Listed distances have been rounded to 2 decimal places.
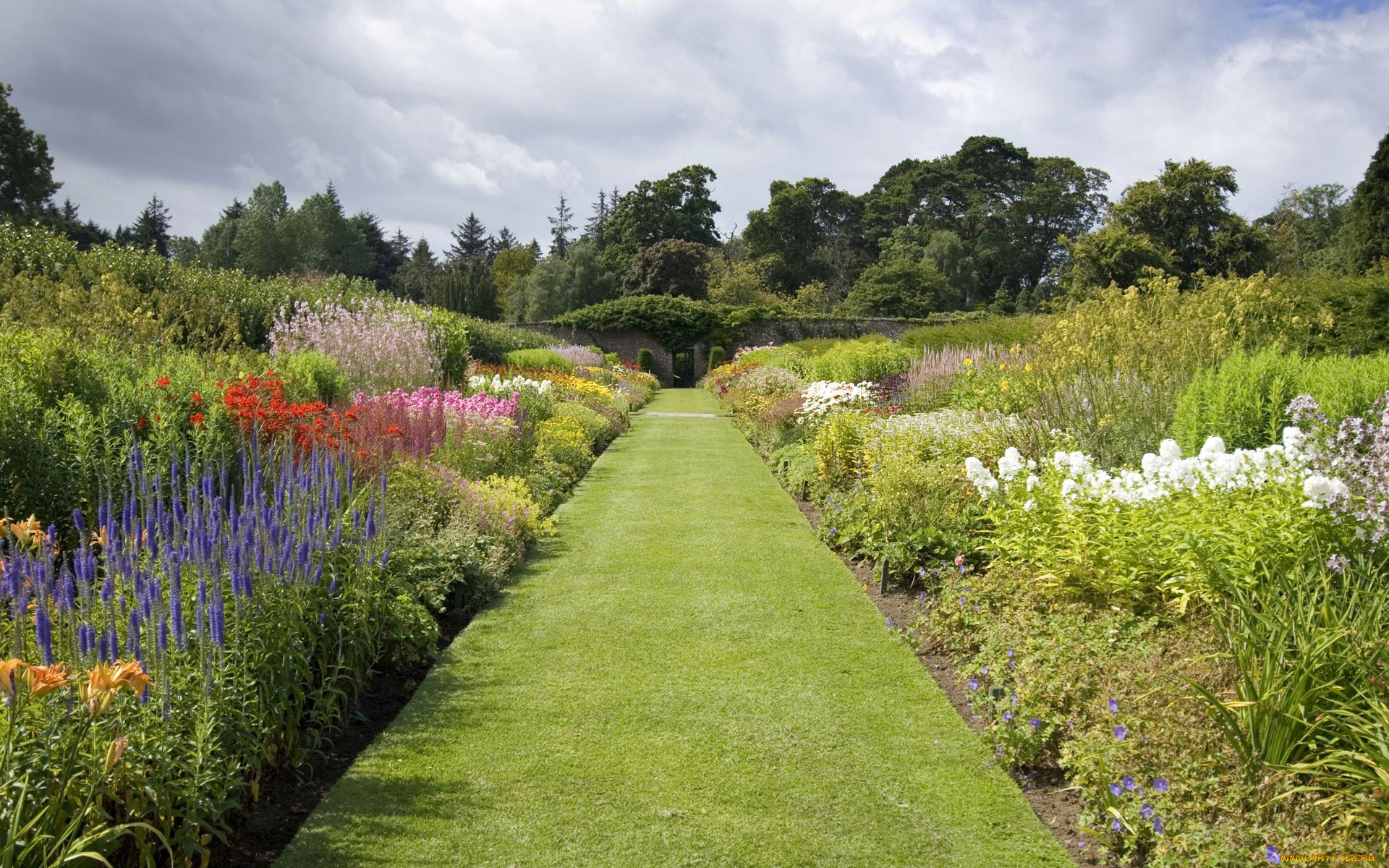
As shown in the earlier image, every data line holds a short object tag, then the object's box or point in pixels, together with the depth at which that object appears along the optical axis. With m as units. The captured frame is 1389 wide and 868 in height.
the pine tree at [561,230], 65.25
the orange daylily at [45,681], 2.03
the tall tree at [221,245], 48.47
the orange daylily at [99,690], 2.05
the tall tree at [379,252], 59.69
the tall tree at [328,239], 46.53
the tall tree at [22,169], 32.78
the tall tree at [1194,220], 30.09
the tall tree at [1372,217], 23.98
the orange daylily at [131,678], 2.10
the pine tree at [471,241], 72.56
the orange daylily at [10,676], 2.00
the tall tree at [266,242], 45.28
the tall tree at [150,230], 53.12
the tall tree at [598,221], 64.31
